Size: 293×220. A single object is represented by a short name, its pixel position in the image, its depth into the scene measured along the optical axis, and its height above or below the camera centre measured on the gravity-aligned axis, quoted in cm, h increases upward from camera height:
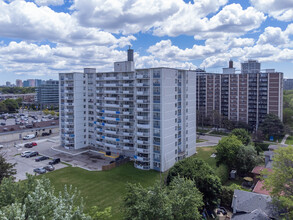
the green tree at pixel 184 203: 2327 -1145
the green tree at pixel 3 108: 14012 -781
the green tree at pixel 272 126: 7682 -1090
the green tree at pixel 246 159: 4694 -1357
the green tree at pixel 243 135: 5747 -1053
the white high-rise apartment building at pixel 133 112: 4994 -446
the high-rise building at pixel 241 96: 8444 -54
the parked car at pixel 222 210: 3489 -1809
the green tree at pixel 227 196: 3625 -1632
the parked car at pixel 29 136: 7946 -1468
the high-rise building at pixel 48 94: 16789 +96
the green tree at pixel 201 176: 3356 -1254
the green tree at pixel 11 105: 14600 -623
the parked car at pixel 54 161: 5525 -1629
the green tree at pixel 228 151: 4806 -1218
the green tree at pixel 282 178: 2644 -1021
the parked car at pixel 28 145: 6956 -1534
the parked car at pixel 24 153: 6128 -1582
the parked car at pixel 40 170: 4962 -1661
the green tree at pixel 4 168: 3519 -1163
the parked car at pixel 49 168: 5129 -1657
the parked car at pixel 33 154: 6084 -1606
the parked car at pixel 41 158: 5766 -1630
